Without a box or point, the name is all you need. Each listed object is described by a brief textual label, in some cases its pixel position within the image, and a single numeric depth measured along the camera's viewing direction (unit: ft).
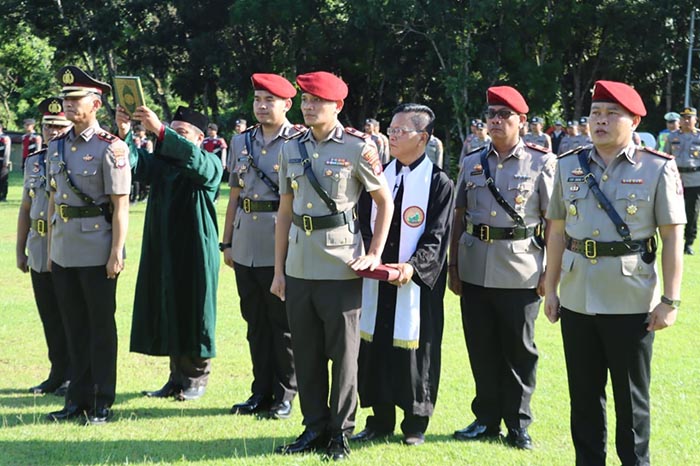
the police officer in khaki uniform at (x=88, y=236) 18.65
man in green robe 20.72
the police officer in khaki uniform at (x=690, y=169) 44.29
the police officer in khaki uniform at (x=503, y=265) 17.51
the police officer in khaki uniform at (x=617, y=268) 13.92
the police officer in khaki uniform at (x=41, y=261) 21.53
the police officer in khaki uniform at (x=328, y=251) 16.22
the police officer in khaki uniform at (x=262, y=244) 19.58
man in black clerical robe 16.94
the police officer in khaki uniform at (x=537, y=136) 65.51
